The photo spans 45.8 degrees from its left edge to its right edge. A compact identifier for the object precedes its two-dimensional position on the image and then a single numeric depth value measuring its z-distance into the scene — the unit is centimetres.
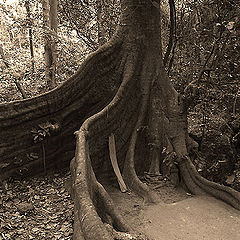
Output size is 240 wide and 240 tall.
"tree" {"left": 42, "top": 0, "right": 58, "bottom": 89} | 807
